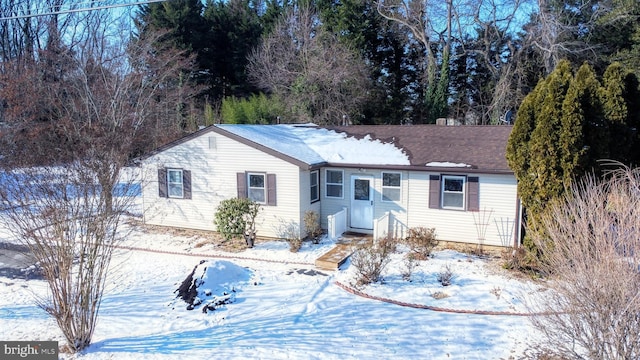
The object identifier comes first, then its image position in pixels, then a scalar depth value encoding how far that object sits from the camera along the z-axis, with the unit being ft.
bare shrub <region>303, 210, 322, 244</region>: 39.60
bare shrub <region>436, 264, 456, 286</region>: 28.12
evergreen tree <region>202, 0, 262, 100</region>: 105.40
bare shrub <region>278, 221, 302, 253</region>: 39.50
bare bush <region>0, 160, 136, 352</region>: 19.42
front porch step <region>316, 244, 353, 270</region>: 32.01
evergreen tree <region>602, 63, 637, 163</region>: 30.07
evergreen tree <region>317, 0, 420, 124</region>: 88.63
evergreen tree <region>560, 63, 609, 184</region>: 27.35
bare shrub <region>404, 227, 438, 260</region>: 34.12
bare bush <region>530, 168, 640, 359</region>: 14.21
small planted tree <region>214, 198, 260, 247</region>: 37.86
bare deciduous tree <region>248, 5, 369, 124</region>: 81.34
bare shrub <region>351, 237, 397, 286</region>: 28.53
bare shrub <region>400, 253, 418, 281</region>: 29.07
